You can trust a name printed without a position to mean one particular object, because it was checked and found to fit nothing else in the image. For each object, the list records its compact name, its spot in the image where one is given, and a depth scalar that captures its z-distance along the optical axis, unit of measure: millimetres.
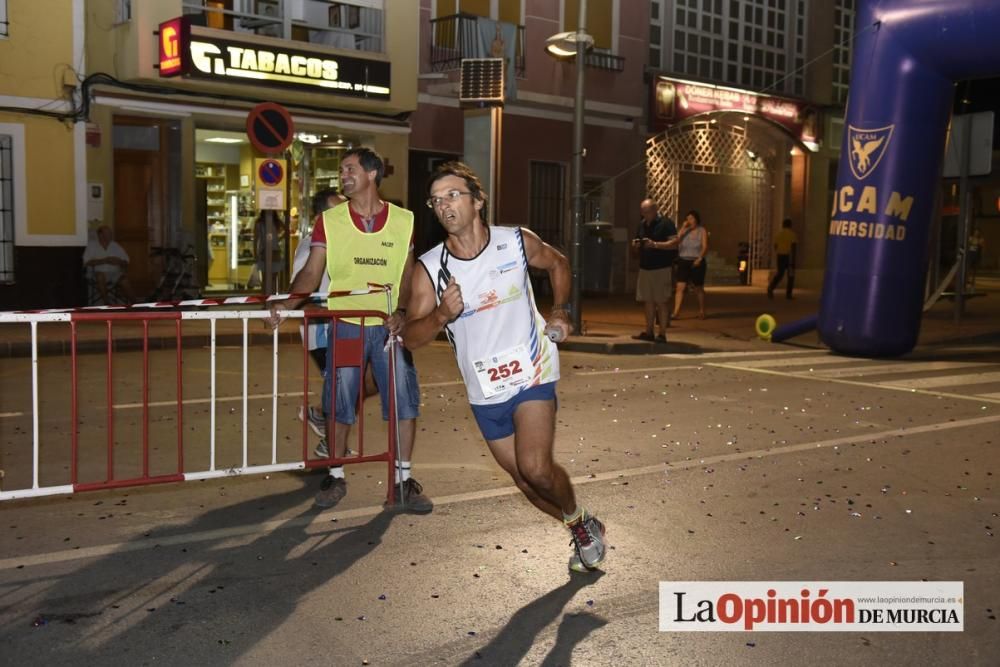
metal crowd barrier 5457
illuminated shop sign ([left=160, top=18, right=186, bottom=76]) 16625
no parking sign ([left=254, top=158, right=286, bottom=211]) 14320
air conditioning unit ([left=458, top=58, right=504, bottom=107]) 15391
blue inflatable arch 12453
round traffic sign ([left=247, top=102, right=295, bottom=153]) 13883
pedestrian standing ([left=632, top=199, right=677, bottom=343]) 14664
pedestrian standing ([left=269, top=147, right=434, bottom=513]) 6199
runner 4801
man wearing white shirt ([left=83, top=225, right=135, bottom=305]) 16766
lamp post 15492
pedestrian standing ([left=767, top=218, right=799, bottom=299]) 22922
